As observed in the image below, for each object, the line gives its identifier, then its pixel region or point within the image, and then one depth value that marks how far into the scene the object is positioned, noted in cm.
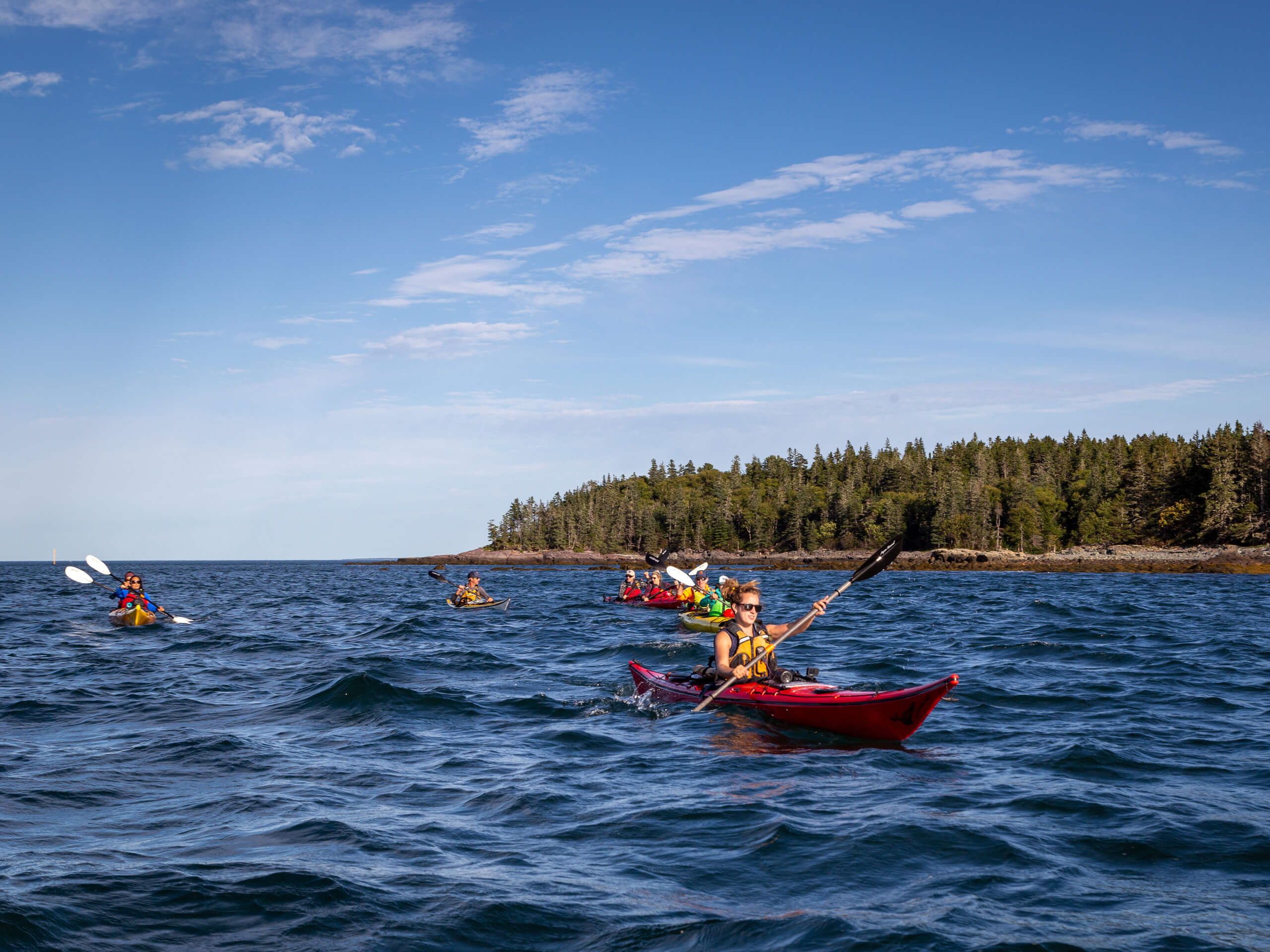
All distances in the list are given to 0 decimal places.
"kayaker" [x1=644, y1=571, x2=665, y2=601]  3506
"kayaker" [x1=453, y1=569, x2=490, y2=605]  3409
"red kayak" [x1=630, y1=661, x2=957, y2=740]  1034
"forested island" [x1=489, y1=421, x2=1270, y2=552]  10925
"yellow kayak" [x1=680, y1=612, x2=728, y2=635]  2498
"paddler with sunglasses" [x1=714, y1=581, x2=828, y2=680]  1220
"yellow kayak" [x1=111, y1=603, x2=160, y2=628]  2770
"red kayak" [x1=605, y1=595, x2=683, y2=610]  3318
